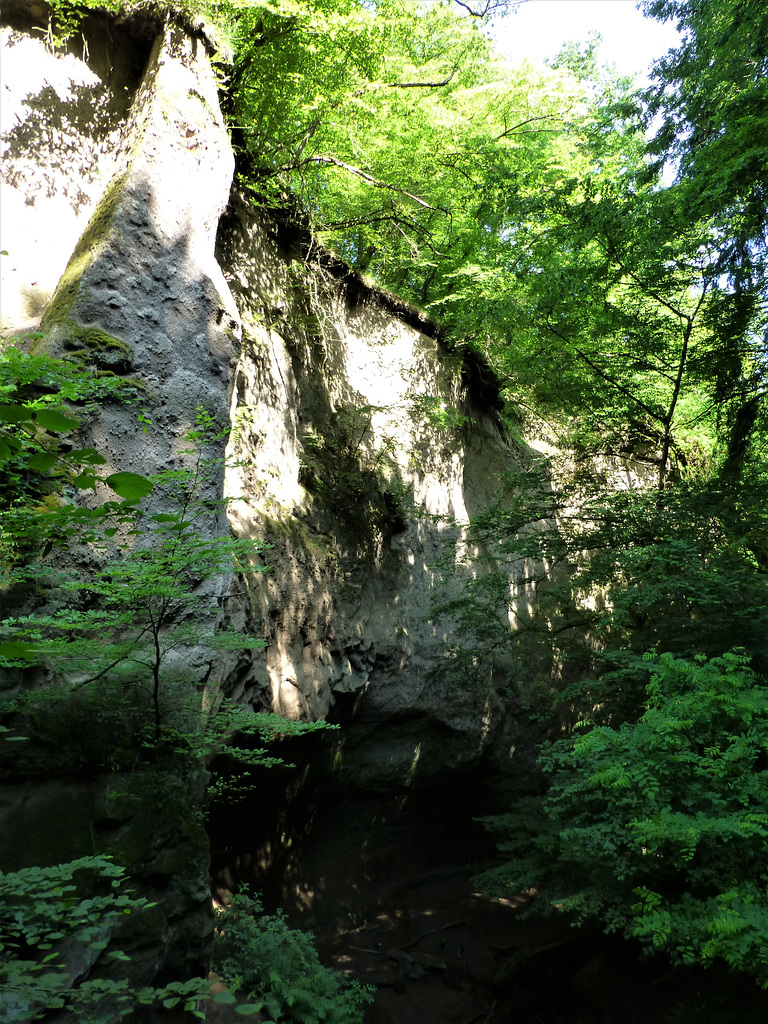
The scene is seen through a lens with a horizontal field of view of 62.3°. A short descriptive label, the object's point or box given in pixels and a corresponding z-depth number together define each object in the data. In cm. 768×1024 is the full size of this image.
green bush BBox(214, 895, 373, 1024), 504
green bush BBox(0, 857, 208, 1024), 204
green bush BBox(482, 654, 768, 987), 359
